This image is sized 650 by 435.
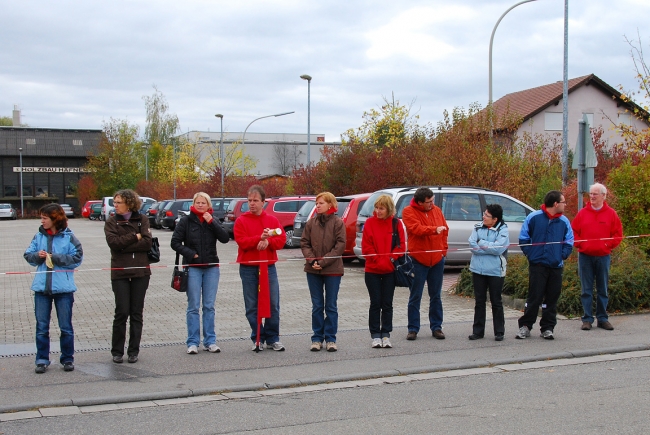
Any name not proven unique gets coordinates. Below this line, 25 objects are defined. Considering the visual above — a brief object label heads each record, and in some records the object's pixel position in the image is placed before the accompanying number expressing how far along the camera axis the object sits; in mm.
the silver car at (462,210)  16203
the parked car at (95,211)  61875
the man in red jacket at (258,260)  8625
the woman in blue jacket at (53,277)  7715
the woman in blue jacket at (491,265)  9398
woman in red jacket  8859
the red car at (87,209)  63822
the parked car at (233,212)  29484
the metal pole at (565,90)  19156
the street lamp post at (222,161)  44369
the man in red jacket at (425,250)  9258
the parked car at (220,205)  33812
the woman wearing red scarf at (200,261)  8578
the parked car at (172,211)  38062
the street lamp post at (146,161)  71175
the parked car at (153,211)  42547
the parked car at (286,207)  25286
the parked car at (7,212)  64312
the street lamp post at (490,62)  23406
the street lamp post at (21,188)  73925
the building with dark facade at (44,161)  79750
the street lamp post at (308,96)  36225
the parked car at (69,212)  67688
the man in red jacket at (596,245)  9883
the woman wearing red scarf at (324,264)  8672
